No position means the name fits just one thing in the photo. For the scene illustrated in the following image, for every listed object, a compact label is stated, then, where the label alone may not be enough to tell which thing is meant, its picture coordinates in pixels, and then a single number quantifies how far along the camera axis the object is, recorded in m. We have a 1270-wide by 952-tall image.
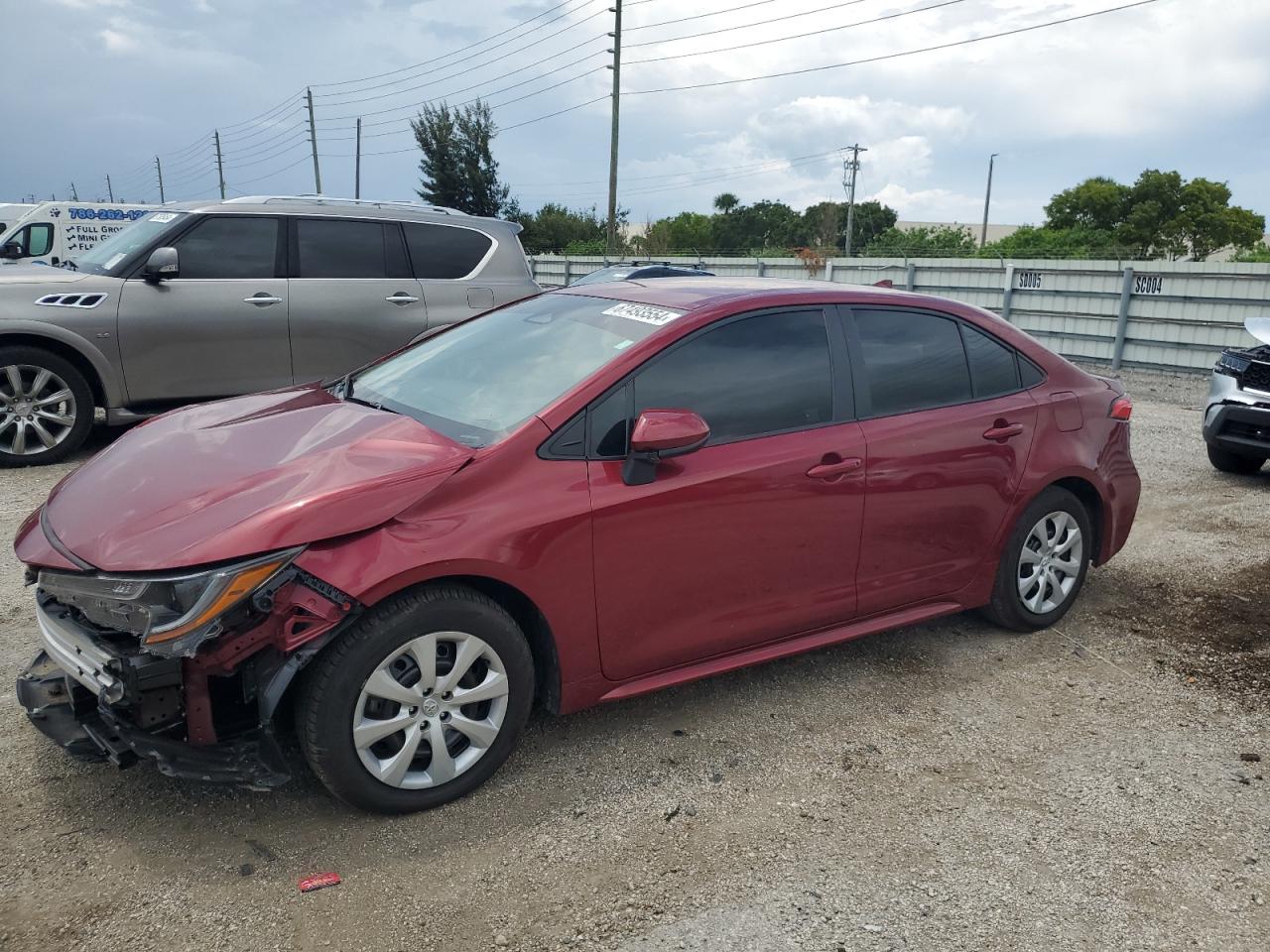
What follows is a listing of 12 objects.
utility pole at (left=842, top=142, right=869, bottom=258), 60.92
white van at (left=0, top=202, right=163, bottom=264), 18.02
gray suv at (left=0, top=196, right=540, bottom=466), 6.88
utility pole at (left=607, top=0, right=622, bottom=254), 31.42
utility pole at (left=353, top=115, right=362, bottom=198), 58.61
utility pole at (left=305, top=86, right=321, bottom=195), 53.50
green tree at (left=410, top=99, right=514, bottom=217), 50.50
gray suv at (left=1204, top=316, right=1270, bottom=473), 7.03
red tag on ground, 2.62
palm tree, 83.61
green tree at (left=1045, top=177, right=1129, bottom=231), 56.62
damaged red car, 2.66
